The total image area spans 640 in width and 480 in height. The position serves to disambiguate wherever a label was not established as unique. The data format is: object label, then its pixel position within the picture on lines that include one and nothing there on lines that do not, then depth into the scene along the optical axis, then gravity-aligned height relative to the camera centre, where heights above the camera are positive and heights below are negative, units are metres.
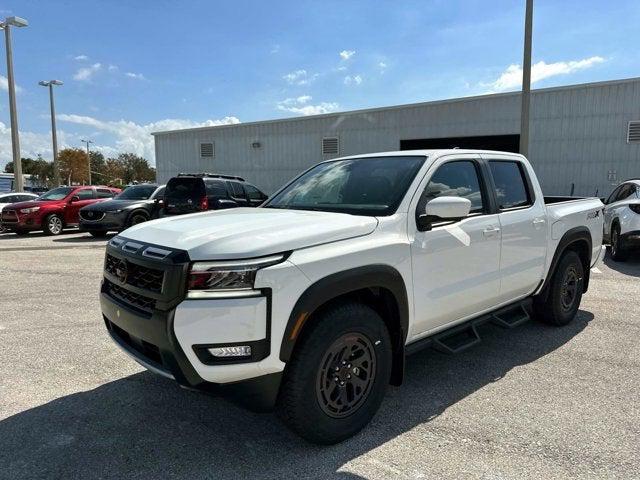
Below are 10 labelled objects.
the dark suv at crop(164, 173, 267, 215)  11.71 -0.31
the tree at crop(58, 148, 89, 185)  67.75 +2.41
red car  14.62 -0.86
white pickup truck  2.49 -0.60
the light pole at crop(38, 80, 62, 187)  30.36 +3.61
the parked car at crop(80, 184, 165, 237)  13.57 -0.88
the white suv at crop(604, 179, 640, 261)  8.81 -0.77
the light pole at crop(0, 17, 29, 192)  21.95 +3.70
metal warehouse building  17.38 +1.99
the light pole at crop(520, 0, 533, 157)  12.58 +2.76
